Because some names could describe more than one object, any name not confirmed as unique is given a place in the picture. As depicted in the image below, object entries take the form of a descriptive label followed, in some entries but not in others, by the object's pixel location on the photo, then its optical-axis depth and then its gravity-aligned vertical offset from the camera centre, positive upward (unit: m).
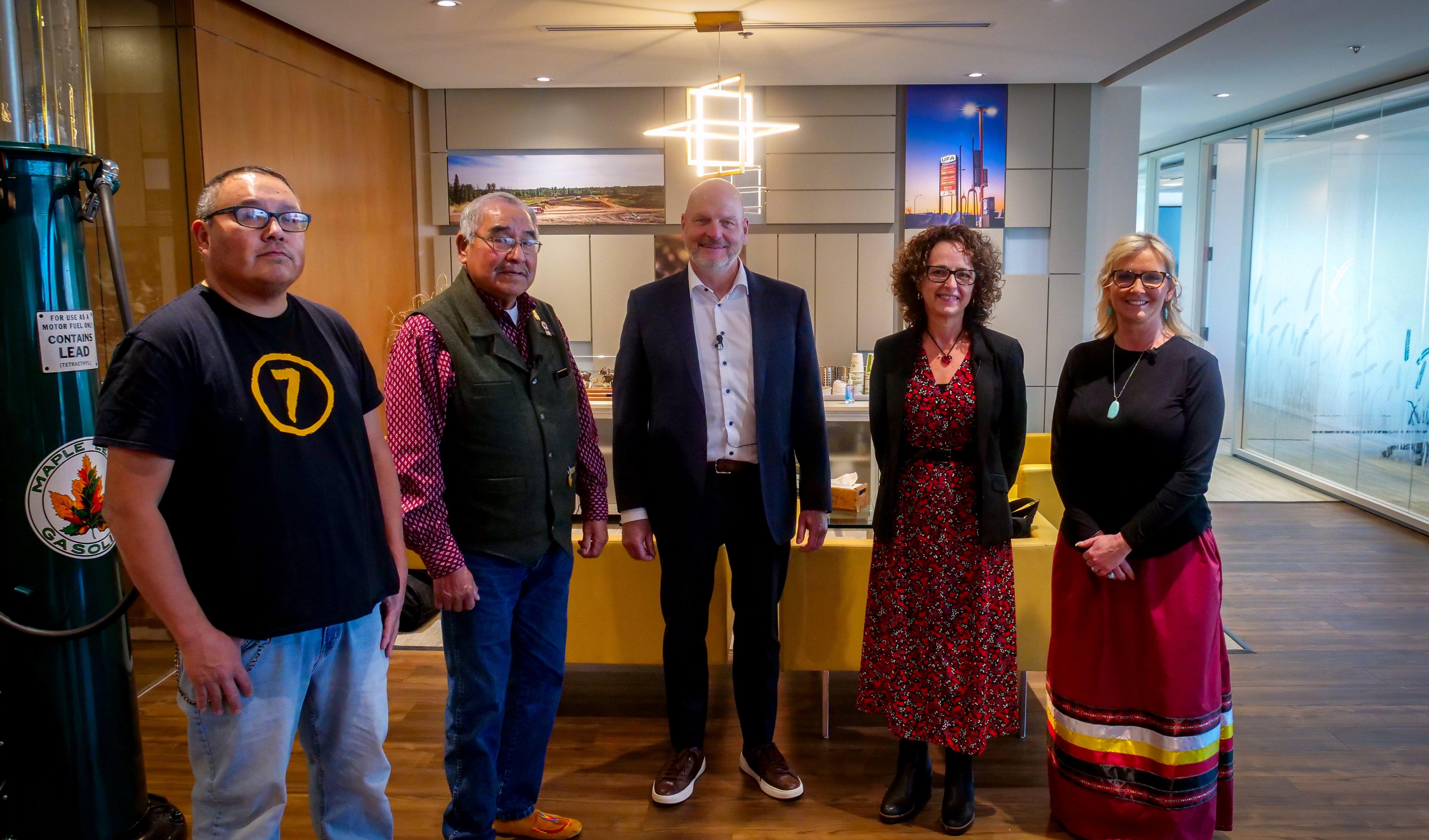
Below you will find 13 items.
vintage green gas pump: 2.18 -0.40
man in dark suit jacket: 2.61 -0.35
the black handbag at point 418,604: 4.25 -1.40
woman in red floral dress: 2.54 -0.57
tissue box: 4.11 -0.87
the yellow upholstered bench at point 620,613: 3.24 -1.09
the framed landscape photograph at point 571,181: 7.16 +0.91
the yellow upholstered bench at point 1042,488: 4.75 -0.96
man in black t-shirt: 1.59 -0.35
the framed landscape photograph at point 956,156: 6.99 +1.08
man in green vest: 2.18 -0.41
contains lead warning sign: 2.23 -0.10
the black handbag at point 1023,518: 3.14 -0.73
